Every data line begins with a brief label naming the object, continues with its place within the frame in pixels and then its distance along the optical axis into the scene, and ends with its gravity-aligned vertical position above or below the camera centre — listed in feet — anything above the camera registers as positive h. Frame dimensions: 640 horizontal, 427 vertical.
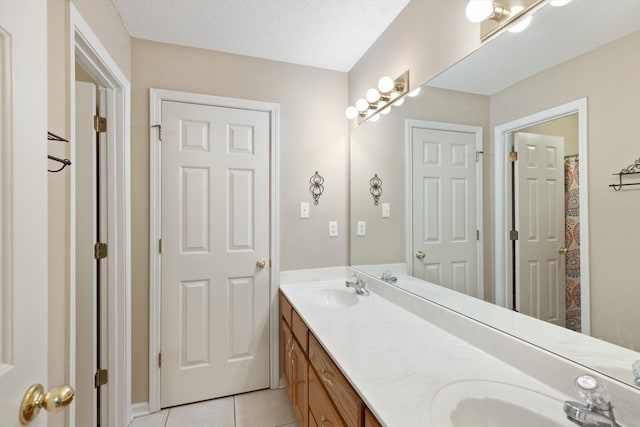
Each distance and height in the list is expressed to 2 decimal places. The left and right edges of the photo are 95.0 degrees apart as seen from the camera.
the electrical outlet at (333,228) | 7.50 -0.35
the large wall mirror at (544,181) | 2.60 +0.40
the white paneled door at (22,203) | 1.71 +0.08
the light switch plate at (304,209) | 7.23 +0.13
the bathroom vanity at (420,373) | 2.66 -1.74
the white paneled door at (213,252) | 6.35 -0.83
